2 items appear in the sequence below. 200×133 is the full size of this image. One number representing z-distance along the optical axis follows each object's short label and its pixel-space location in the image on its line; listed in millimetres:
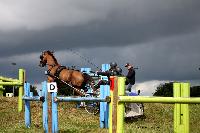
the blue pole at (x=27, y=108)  13939
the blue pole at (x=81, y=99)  11797
